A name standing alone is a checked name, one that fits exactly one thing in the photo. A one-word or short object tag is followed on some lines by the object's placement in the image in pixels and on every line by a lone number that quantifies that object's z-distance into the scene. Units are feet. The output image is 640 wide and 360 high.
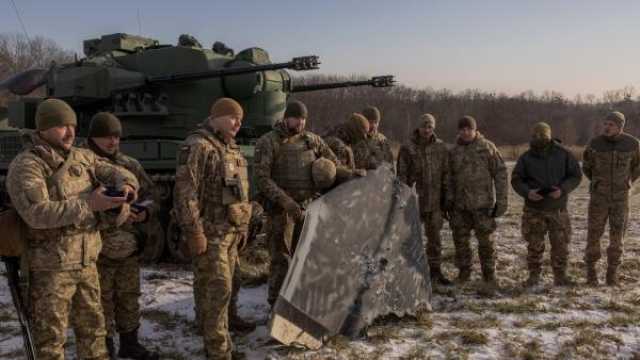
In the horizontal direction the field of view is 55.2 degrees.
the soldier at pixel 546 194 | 21.16
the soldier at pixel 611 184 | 21.48
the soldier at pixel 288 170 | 17.10
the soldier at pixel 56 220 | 11.10
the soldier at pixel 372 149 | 22.00
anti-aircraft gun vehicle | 26.16
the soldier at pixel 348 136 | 19.39
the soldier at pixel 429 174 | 21.75
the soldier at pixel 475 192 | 21.35
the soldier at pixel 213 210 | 13.78
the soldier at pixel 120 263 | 14.48
